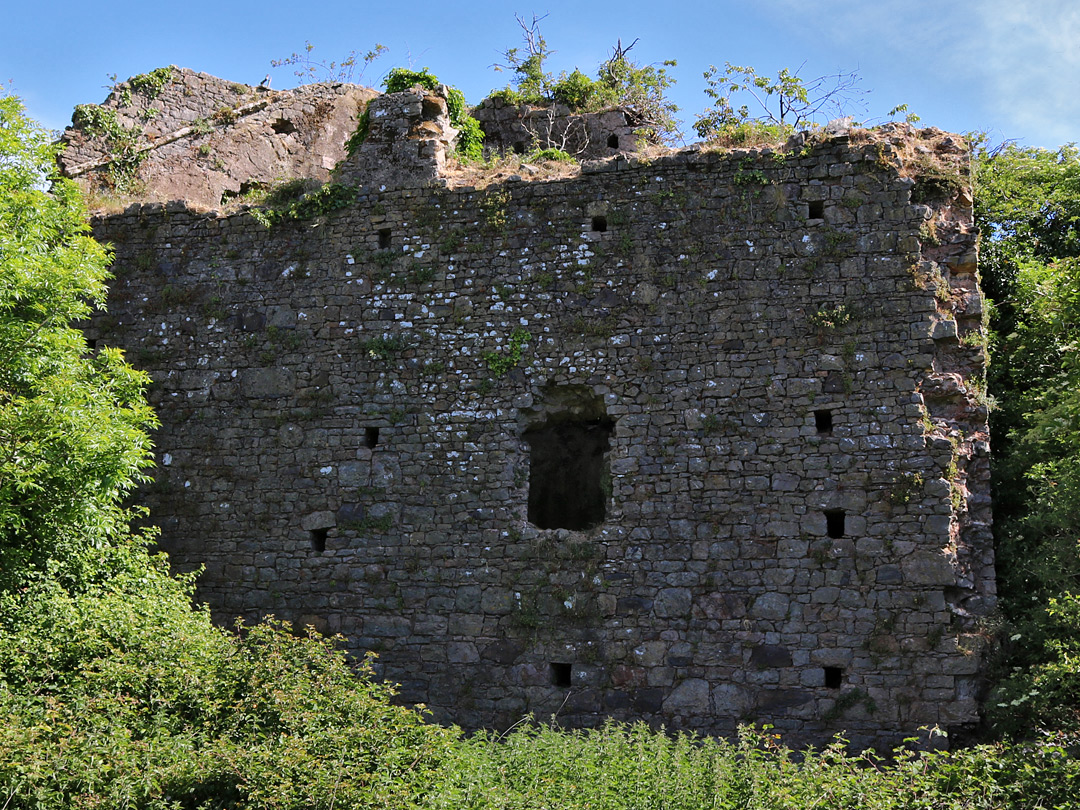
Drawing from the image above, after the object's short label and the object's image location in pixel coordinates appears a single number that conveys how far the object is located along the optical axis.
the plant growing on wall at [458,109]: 11.92
